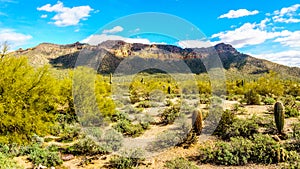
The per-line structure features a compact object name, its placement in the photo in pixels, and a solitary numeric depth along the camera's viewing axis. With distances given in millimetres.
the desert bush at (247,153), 11797
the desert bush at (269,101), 27328
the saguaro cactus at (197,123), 16625
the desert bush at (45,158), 12195
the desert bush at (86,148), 13898
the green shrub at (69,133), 16453
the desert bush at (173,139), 14609
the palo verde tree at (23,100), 11812
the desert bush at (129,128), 17516
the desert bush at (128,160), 11970
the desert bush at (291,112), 20094
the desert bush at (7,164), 10204
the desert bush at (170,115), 20341
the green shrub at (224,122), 16547
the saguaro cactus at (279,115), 15547
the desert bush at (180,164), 11107
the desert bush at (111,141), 14094
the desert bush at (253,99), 27078
